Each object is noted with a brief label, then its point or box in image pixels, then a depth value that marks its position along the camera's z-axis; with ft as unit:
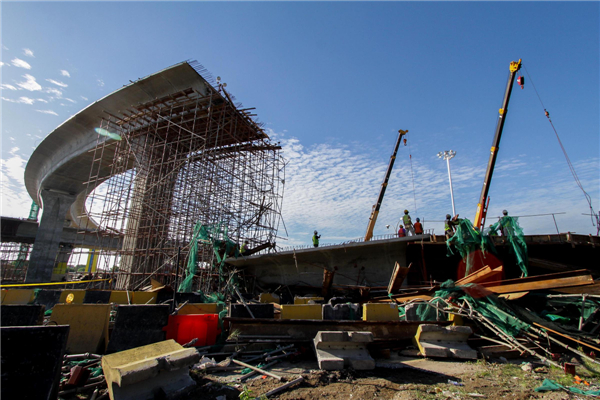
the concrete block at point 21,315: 17.90
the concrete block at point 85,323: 18.19
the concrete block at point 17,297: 31.63
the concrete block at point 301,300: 30.65
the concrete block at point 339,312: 23.62
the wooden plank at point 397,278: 34.26
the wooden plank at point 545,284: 25.02
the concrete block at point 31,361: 9.87
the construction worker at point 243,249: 55.33
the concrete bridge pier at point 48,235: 97.40
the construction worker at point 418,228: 52.90
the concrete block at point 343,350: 17.22
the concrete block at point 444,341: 20.16
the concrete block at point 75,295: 28.96
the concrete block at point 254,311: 23.30
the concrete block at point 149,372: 11.91
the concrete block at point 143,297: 30.01
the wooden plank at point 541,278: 25.98
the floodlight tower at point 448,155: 88.14
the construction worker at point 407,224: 53.78
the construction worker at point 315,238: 57.64
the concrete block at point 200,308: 24.76
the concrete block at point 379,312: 22.98
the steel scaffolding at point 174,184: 63.00
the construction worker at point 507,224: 36.96
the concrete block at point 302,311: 23.39
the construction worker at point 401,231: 54.07
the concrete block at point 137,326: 18.03
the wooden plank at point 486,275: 30.06
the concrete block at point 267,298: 37.38
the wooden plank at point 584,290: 24.54
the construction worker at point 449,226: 41.25
